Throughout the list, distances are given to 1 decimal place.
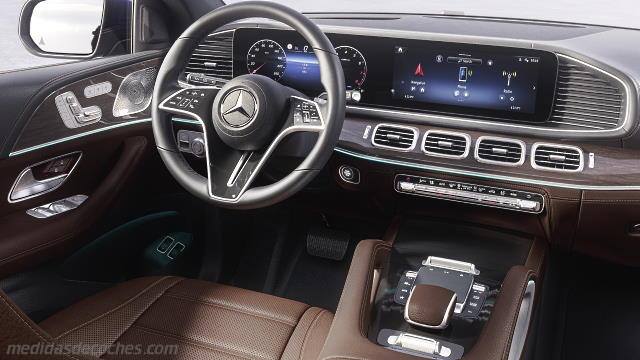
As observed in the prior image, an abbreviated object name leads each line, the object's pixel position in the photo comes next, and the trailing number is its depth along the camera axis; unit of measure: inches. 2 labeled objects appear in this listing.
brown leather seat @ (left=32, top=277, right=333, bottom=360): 64.2
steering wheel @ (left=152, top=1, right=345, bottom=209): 64.6
